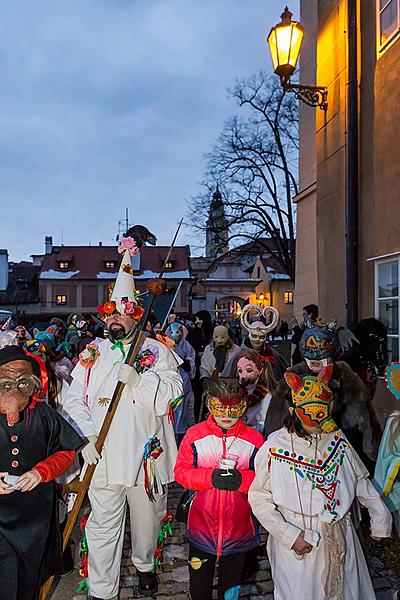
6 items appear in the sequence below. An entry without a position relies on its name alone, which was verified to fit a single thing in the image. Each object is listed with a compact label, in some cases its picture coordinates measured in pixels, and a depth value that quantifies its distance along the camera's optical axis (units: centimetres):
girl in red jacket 314
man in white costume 362
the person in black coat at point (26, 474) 282
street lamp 695
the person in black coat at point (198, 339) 905
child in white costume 276
